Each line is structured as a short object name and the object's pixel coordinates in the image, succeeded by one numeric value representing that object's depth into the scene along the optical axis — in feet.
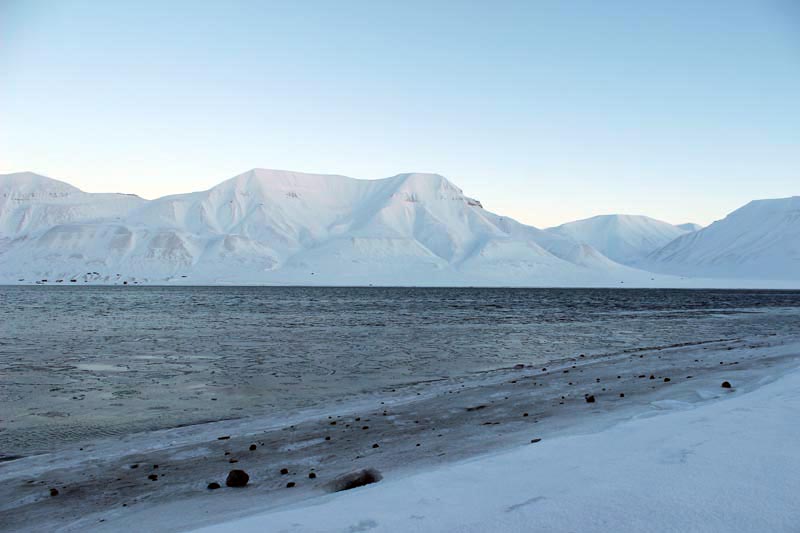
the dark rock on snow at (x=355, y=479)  26.45
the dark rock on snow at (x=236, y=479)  30.53
